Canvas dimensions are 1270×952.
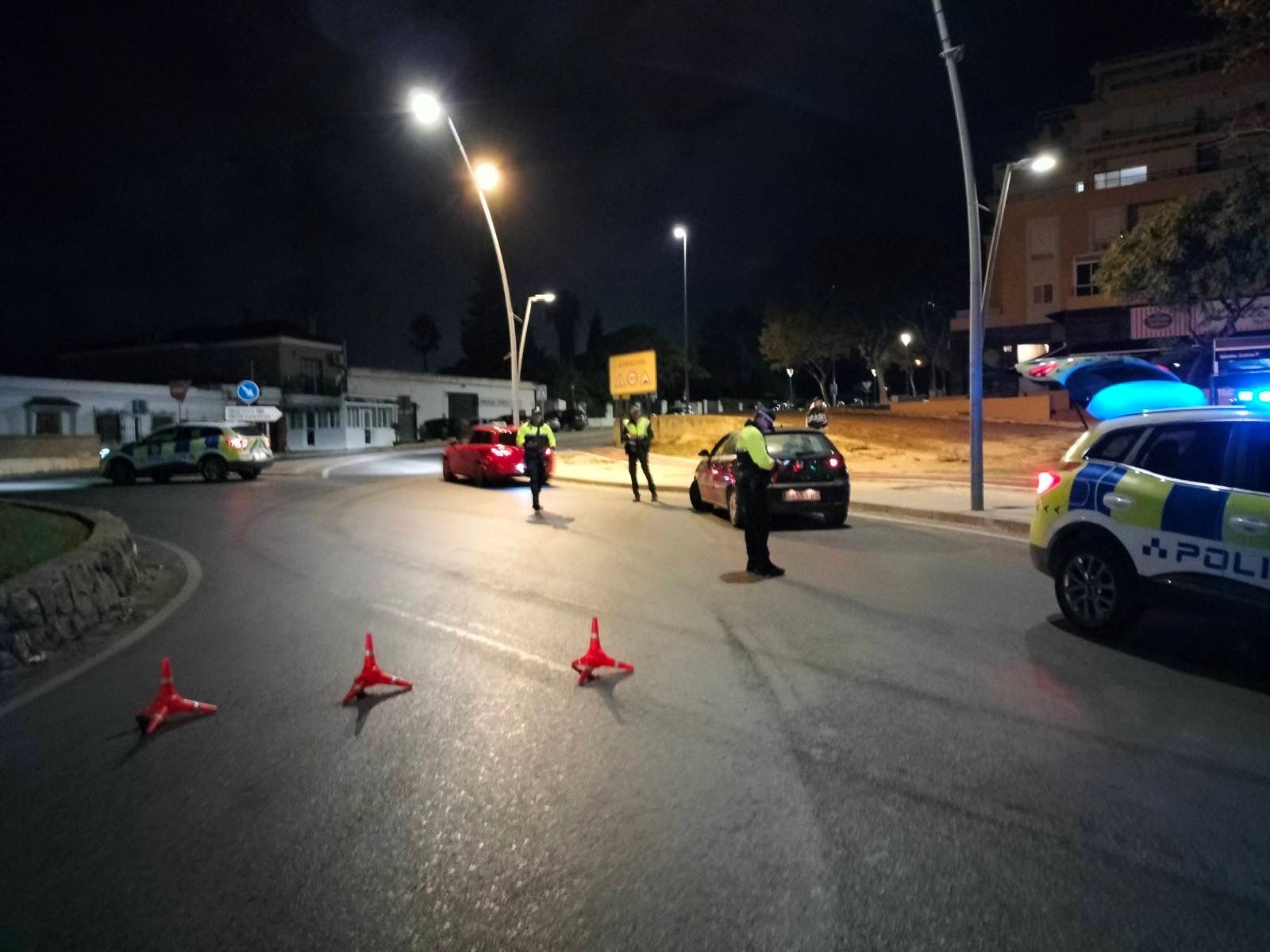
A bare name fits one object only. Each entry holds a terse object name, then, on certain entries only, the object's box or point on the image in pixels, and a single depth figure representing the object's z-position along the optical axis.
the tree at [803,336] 53.66
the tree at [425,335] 111.12
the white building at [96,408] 36.81
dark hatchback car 14.06
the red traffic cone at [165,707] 5.65
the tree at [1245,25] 10.45
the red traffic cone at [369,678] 6.20
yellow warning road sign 35.22
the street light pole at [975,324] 15.55
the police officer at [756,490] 10.10
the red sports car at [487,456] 22.43
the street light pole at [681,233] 40.25
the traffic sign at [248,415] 36.44
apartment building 40.59
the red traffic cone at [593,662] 6.45
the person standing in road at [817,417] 29.82
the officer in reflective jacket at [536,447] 16.62
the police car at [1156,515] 6.17
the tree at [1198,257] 17.03
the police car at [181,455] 24.95
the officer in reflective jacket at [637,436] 17.81
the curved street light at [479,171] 21.20
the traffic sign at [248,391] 38.53
